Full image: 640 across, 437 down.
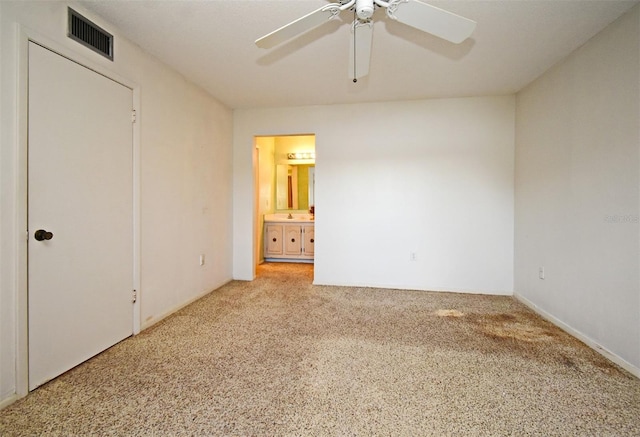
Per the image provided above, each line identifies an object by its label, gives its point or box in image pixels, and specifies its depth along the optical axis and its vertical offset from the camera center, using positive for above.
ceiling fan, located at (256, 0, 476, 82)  1.52 +1.08
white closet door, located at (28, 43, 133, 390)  1.70 +0.01
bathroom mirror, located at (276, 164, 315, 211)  5.86 +0.59
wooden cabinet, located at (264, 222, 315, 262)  5.41 -0.46
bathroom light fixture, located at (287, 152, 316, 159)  5.69 +1.18
